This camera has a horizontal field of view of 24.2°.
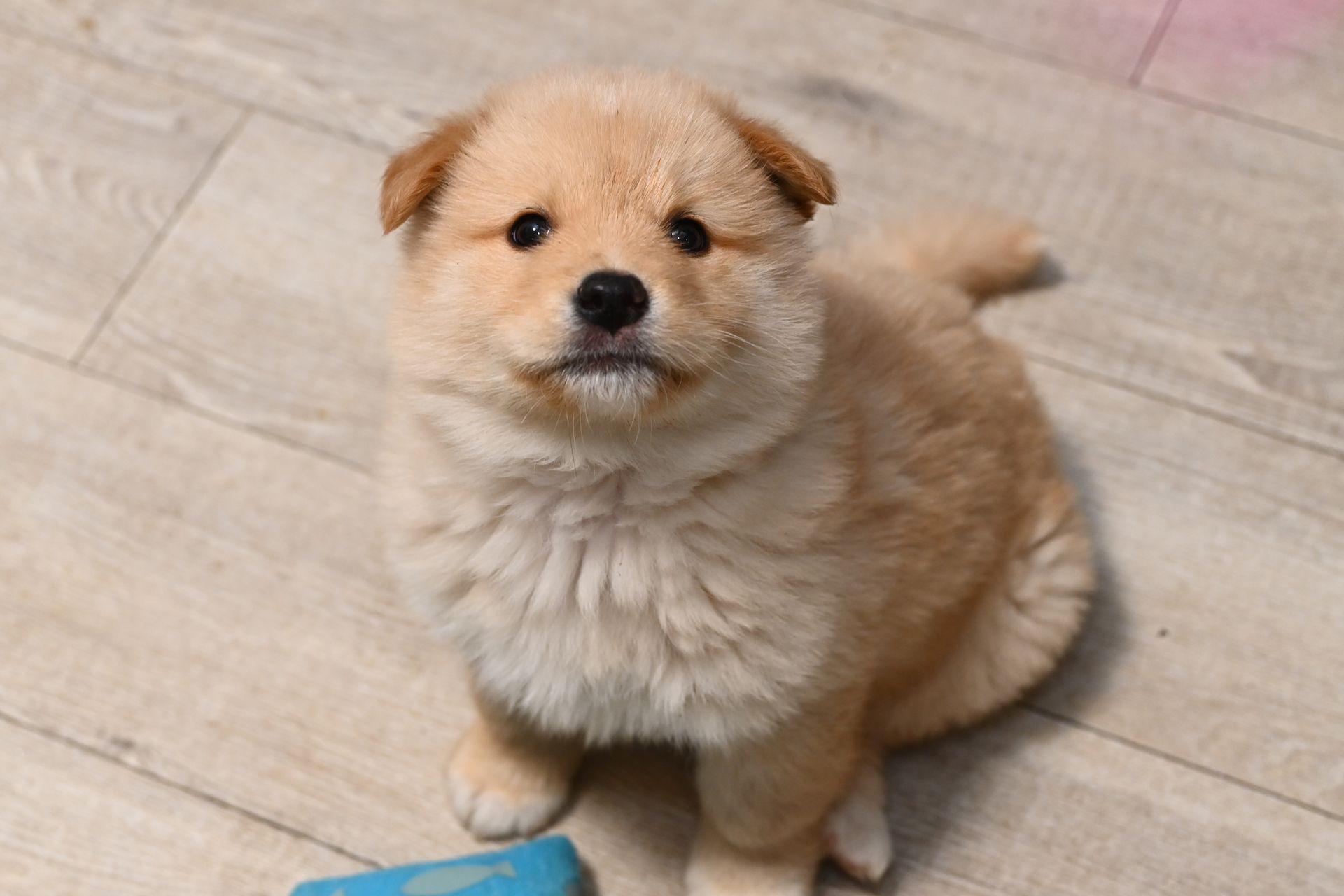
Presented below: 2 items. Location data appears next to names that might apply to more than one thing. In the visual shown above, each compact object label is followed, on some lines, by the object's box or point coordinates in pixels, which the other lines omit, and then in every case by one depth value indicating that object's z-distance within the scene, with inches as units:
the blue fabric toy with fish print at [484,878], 40.7
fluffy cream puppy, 36.9
